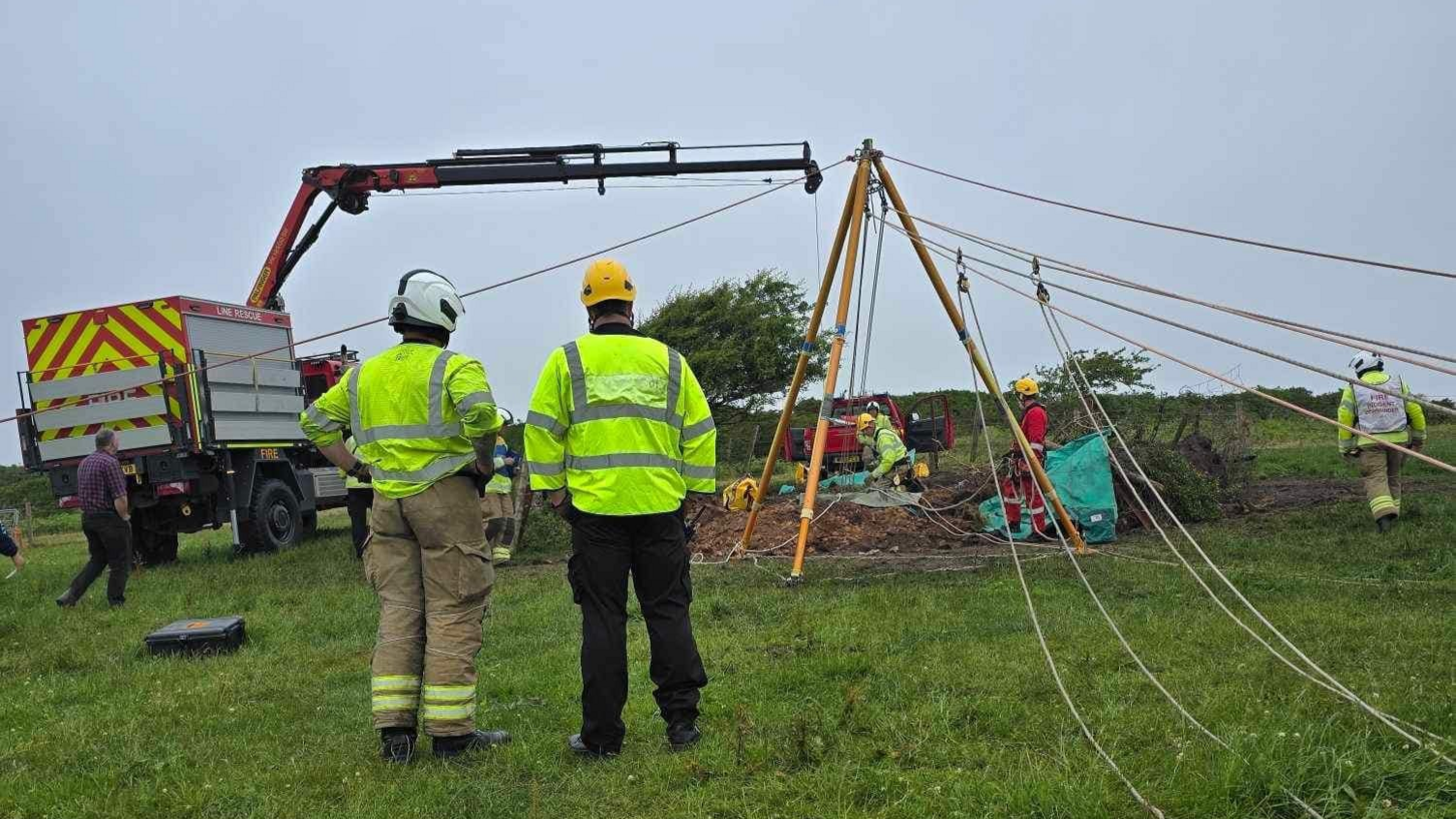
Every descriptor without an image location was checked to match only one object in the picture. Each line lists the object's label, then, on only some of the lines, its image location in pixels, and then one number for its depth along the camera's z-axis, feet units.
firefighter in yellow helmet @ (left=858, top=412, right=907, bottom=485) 40.29
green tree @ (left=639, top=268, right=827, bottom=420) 89.35
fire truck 36.78
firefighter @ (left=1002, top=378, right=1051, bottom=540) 31.01
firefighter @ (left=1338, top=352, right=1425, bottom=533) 27.86
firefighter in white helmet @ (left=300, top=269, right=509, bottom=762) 12.98
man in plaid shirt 28.19
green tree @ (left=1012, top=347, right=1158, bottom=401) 67.87
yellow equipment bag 30.30
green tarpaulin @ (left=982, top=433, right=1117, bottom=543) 30.99
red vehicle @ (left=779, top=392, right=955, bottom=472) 56.59
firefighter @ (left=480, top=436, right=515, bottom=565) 32.89
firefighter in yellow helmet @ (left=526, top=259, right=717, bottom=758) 12.50
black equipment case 20.79
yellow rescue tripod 23.98
